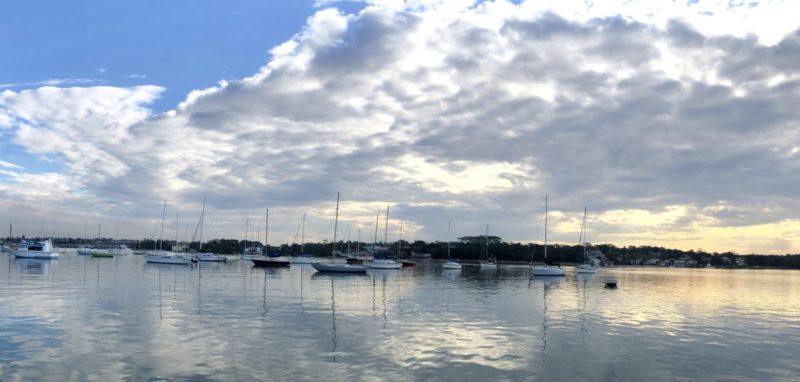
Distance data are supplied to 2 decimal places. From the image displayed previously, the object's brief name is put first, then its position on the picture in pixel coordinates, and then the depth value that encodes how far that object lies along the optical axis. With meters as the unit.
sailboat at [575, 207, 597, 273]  125.10
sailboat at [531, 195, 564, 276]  106.00
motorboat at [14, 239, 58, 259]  128.62
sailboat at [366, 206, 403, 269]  121.56
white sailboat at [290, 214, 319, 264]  146.27
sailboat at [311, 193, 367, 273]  91.62
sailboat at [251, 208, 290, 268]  118.38
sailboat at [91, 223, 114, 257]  170.56
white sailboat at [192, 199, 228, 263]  139.66
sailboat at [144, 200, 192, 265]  116.49
